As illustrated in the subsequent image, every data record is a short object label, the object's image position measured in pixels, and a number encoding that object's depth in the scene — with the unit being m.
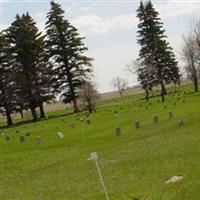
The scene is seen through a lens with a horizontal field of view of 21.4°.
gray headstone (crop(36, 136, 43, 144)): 33.00
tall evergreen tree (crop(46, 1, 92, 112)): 64.25
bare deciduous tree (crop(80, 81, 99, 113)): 58.88
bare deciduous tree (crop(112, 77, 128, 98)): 154.50
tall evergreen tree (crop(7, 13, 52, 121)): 63.06
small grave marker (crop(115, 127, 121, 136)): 30.44
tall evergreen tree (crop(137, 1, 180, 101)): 70.00
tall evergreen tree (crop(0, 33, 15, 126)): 62.84
